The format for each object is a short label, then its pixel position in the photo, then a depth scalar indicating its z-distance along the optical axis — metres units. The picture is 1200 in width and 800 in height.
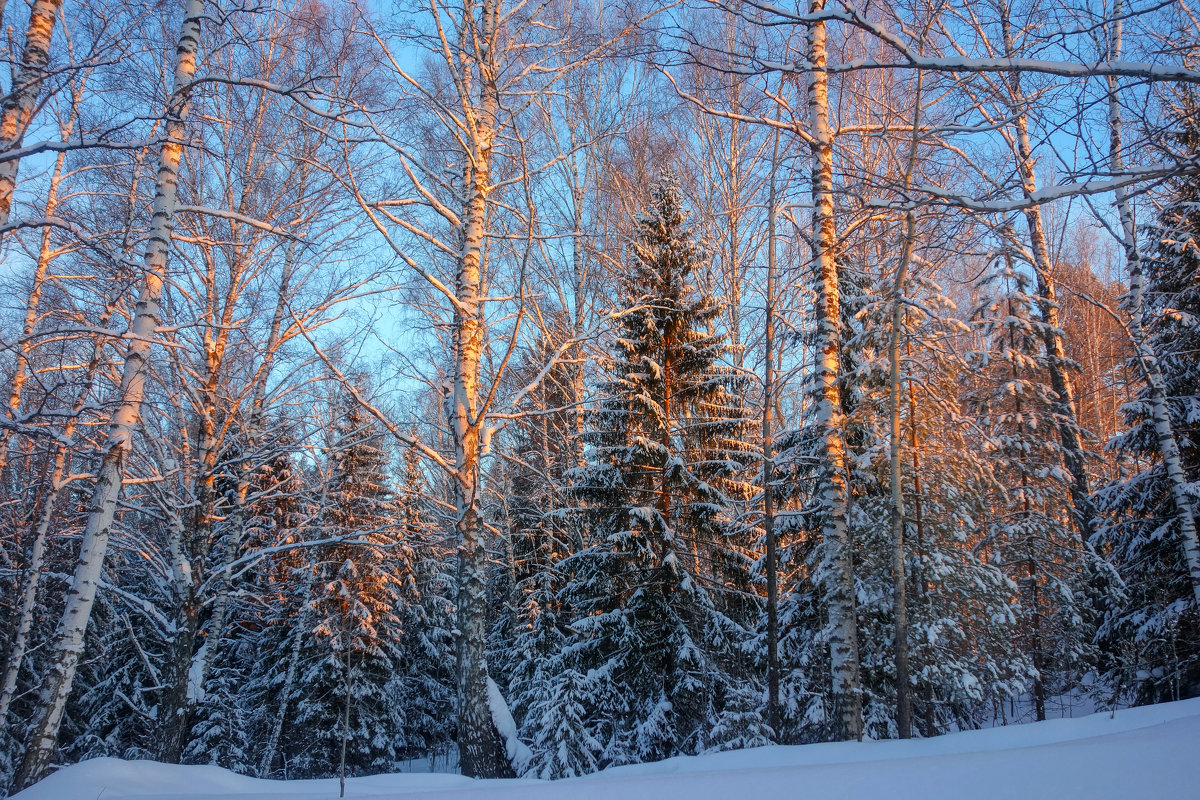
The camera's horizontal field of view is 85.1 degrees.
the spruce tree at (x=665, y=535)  9.91
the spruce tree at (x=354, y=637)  16.22
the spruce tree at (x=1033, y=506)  11.09
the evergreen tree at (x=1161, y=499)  9.38
